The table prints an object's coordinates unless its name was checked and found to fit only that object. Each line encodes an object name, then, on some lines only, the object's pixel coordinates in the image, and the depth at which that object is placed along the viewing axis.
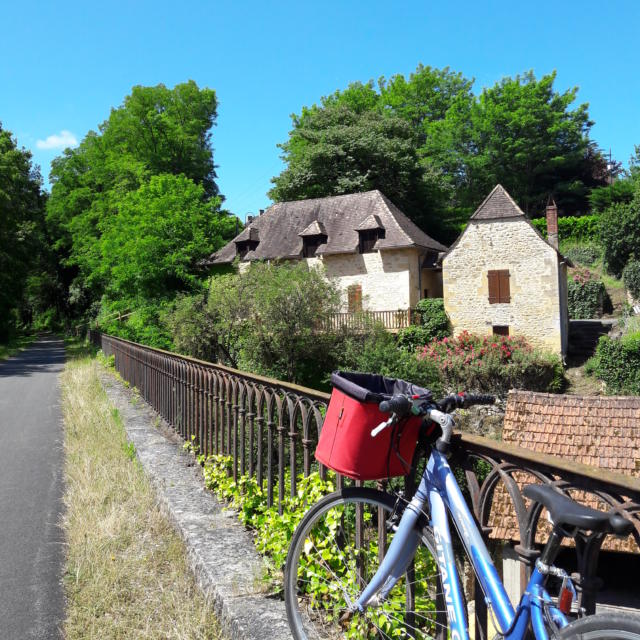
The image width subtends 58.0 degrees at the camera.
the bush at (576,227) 42.06
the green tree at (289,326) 21.58
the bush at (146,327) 25.56
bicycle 1.45
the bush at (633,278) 33.78
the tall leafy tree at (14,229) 32.19
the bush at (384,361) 22.17
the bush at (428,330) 30.23
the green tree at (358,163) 39.91
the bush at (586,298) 36.31
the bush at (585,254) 41.31
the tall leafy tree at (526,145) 44.98
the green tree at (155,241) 27.42
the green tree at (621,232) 35.34
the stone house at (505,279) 28.53
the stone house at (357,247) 32.19
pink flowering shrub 26.41
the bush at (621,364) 25.00
